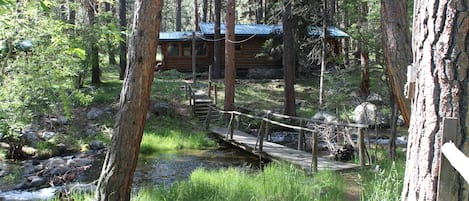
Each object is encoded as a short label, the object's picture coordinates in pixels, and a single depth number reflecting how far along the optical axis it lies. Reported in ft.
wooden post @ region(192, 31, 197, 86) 71.39
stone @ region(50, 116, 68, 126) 48.83
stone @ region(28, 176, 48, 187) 29.73
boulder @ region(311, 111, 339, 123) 49.65
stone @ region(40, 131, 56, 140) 43.40
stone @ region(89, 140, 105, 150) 43.04
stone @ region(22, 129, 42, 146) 41.29
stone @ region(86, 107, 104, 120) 52.39
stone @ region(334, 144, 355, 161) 30.37
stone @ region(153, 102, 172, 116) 54.39
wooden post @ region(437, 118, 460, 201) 6.89
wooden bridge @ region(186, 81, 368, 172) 25.80
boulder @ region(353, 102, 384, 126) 49.07
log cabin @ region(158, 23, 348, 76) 85.35
